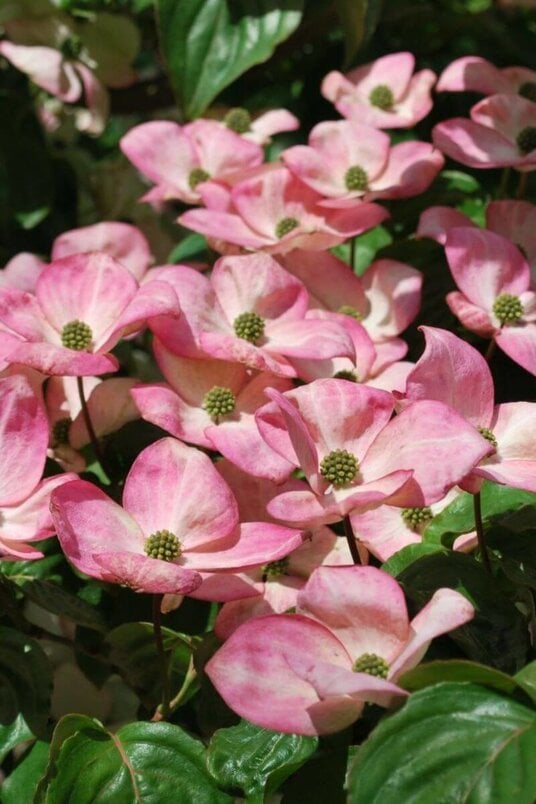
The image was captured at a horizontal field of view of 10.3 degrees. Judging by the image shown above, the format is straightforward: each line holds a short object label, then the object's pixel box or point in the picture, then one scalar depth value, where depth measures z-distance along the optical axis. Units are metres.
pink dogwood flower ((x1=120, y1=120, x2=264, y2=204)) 1.31
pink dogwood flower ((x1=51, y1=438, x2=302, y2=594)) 1.10
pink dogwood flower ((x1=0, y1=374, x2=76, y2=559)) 1.13
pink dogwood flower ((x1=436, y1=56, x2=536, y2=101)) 1.31
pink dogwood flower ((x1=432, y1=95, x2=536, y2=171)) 1.26
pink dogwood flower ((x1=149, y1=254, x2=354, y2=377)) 1.18
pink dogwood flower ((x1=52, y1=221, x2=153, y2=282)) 1.28
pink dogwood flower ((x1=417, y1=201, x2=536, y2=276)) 1.24
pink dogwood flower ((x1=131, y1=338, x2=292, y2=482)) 1.15
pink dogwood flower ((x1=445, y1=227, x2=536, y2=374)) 1.20
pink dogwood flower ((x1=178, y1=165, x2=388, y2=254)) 1.23
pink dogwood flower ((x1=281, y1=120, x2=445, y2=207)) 1.26
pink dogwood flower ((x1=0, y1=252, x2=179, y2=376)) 1.16
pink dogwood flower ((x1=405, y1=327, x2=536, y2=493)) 1.10
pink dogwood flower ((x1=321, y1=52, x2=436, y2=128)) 1.34
